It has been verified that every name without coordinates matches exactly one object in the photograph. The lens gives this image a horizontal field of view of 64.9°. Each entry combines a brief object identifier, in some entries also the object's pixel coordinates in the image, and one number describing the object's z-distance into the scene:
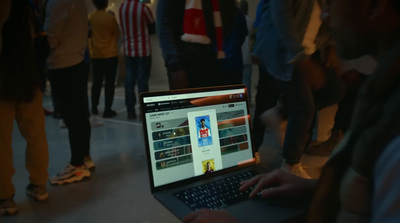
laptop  0.80
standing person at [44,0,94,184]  1.96
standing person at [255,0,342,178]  1.56
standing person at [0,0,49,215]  1.58
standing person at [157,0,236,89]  1.62
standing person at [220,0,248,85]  1.78
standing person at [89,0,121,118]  3.77
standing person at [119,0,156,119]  3.69
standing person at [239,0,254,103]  3.26
